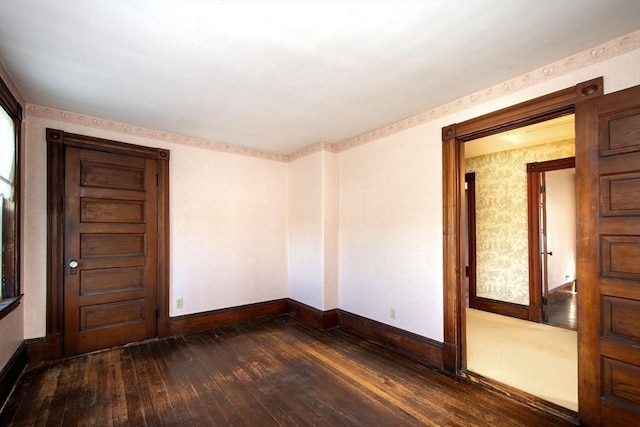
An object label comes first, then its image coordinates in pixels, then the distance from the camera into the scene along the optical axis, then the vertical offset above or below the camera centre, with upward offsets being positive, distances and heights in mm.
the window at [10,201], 2428 +161
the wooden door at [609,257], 1767 -276
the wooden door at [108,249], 3059 -356
